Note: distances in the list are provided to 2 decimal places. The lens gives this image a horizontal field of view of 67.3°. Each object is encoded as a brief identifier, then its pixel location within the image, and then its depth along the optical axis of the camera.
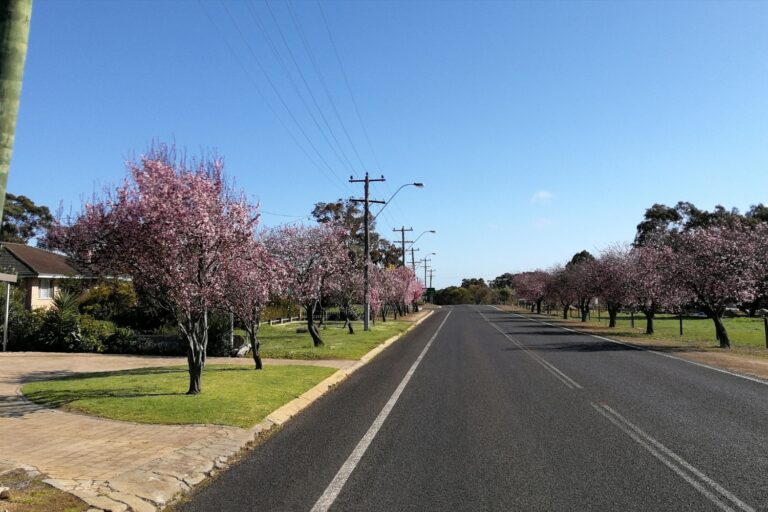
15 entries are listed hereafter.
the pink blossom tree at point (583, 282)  45.78
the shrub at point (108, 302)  27.62
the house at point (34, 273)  33.78
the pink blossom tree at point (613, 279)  37.53
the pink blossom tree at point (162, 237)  9.95
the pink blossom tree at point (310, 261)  22.84
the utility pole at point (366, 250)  31.00
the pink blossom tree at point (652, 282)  29.51
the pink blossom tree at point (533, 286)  78.25
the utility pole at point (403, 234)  66.84
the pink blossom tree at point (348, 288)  26.92
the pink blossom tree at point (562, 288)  58.82
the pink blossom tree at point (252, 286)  13.41
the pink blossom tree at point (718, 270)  26.33
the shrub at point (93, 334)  21.48
